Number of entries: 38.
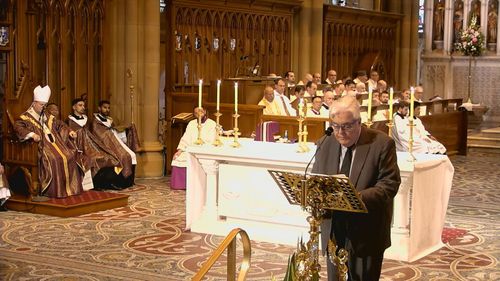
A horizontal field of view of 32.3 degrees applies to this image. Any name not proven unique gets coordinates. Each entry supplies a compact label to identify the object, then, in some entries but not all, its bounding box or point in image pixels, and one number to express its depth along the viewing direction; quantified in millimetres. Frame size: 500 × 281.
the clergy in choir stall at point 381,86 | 18191
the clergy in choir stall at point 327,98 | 15031
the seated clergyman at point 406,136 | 14742
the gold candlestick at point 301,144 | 8650
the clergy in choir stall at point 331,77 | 18516
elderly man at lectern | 5141
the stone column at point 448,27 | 24453
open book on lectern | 4590
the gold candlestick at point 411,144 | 7576
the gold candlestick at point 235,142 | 9016
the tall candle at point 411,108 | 7596
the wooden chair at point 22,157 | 10586
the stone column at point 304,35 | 18641
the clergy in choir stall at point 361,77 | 19509
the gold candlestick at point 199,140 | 9344
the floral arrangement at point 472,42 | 23141
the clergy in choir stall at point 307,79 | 16859
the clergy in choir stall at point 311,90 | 15680
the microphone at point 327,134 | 5133
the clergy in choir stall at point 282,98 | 14172
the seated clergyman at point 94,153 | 12078
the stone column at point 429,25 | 24844
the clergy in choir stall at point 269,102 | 13156
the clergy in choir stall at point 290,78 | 16364
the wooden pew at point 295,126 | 12445
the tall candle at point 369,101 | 7939
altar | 8180
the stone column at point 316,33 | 18812
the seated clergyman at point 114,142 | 12453
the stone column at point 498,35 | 23531
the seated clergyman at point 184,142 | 12375
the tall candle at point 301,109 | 8578
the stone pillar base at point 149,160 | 13680
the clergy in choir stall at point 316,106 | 14364
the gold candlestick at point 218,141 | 9212
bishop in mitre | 10602
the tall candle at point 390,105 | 7637
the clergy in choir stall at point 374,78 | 19369
